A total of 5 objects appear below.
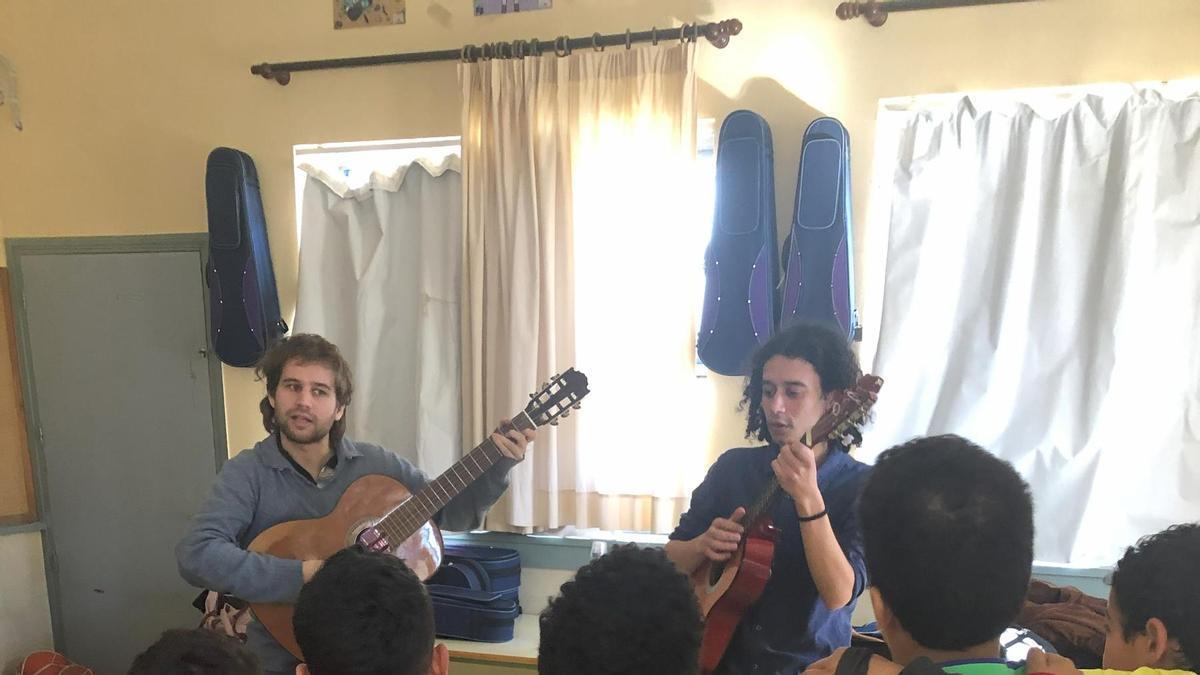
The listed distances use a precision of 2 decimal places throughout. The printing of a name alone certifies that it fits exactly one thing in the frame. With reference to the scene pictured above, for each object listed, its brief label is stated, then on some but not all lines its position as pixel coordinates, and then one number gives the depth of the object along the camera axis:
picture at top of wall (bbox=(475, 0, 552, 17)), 2.38
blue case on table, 2.27
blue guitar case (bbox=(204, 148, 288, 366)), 2.49
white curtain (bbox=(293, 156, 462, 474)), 2.48
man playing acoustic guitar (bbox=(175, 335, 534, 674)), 1.70
